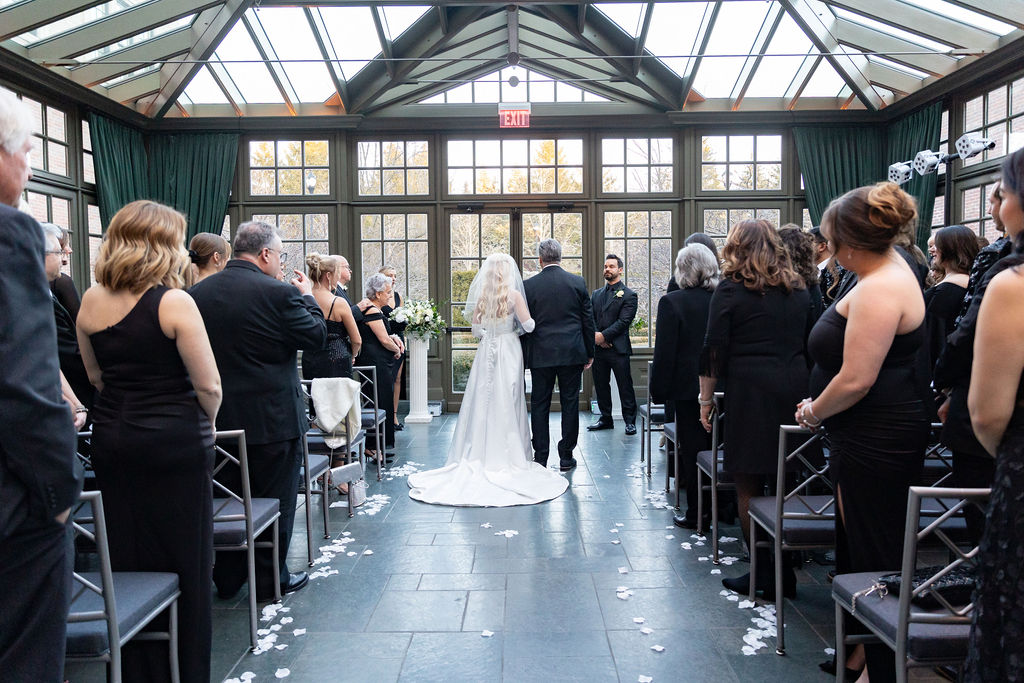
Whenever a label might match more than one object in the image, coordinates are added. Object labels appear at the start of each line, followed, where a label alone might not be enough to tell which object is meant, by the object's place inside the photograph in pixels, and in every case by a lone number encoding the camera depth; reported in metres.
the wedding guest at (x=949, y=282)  3.39
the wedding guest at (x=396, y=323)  7.18
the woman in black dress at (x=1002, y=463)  1.50
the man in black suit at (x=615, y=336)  7.62
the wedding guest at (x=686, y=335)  4.31
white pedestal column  7.94
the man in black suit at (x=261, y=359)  3.22
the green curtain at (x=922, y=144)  7.55
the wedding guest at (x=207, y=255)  3.67
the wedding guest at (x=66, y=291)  3.68
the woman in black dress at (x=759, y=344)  3.27
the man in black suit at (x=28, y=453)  1.35
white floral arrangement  7.48
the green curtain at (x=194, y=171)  8.80
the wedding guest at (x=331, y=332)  5.11
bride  5.37
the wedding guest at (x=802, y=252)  3.45
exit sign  7.74
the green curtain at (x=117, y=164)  7.80
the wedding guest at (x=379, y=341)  6.30
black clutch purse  1.88
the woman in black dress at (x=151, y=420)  2.25
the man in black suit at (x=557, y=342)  5.80
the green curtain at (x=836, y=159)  8.71
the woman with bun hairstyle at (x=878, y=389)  2.24
